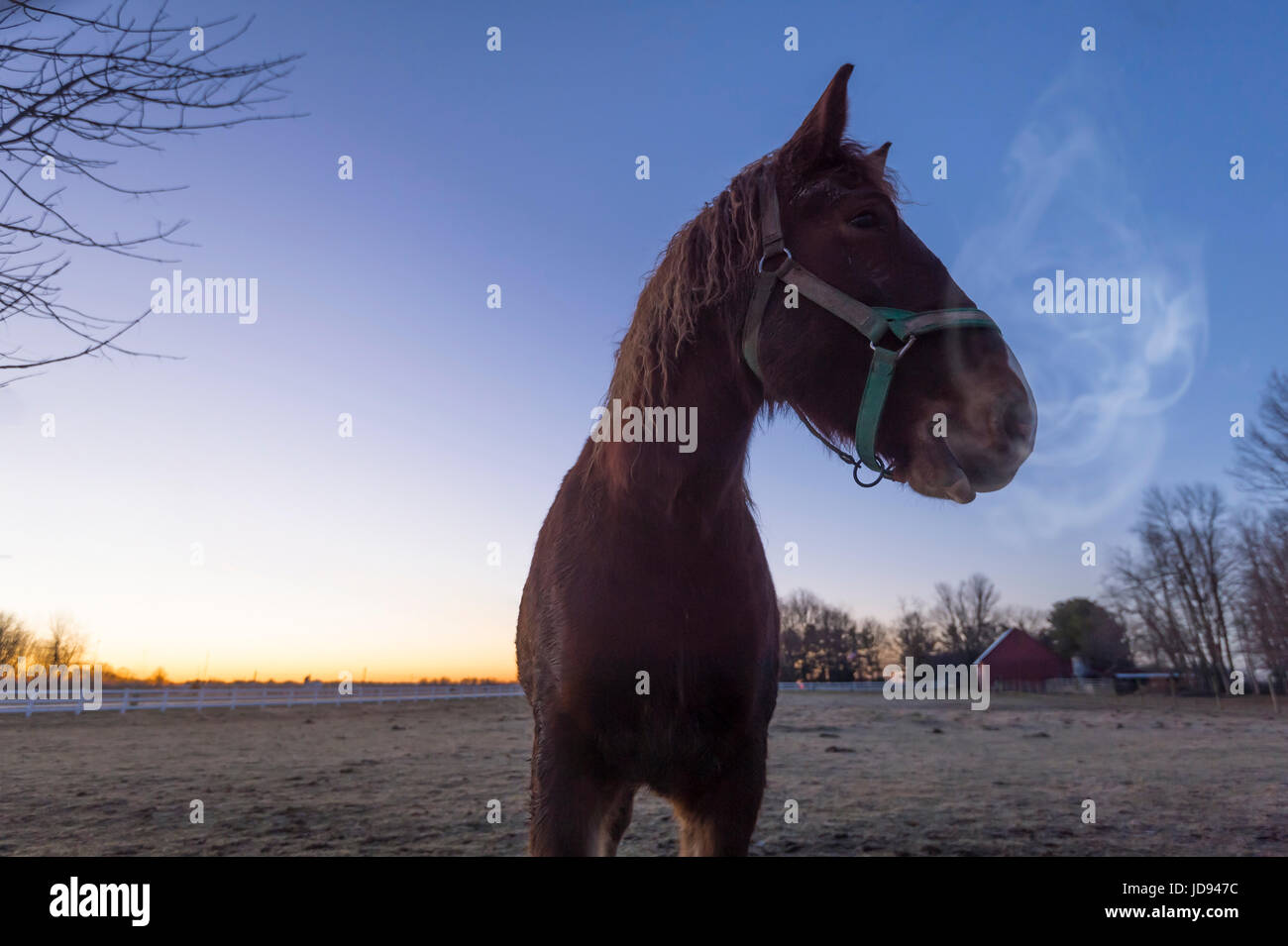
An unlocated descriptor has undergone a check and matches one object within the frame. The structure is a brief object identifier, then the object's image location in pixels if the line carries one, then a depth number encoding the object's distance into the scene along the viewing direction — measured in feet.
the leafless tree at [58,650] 129.43
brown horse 6.39
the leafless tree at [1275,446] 55.01
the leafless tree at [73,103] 9.10
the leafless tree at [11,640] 89.56
